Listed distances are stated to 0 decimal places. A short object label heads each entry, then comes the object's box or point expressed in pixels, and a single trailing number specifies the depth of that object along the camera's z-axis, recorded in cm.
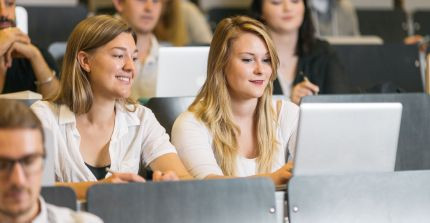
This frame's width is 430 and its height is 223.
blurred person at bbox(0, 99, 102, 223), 313
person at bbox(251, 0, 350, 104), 637
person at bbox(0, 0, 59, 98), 564
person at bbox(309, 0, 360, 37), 848
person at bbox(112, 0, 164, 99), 662
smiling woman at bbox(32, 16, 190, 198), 466
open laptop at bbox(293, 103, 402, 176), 417
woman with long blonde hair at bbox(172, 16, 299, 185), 488
